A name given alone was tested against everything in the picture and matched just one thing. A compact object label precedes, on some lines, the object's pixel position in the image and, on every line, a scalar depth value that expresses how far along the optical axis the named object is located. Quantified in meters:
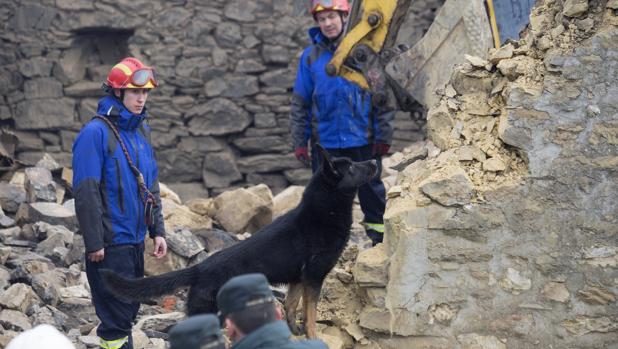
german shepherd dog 13.30
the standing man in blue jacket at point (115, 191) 13.71
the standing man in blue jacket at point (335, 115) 17.98
